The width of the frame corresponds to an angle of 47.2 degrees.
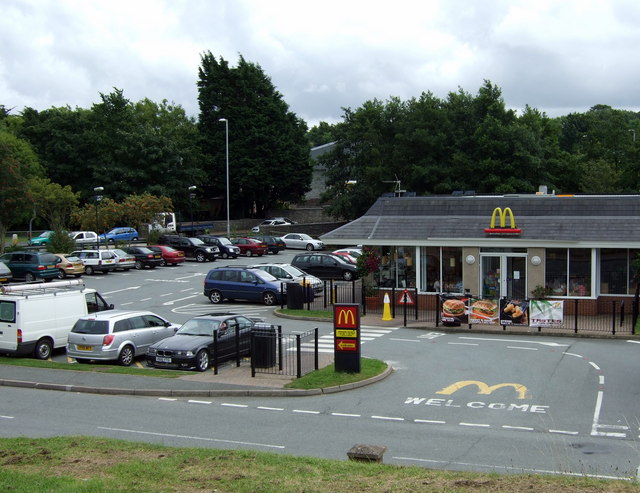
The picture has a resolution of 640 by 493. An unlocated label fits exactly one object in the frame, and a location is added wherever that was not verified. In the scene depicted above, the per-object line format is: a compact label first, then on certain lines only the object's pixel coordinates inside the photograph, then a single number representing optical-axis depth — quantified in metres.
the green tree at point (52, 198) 61.87
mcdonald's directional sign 18.52
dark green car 41.91
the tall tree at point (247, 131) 79.19
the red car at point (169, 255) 50.66
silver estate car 20.89
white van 21.91
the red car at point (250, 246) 58.25
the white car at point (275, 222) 79.38
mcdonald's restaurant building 29.03
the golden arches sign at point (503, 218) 29.93
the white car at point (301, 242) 64.00
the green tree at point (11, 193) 49.00
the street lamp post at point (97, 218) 54.08
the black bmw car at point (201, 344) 19.78
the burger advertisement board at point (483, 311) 26.50
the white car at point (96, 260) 46.22
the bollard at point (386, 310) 28.89
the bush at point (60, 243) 51.12
